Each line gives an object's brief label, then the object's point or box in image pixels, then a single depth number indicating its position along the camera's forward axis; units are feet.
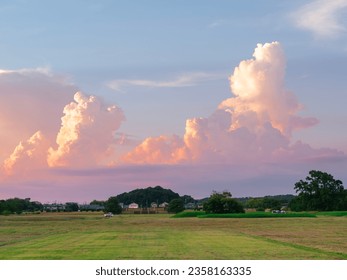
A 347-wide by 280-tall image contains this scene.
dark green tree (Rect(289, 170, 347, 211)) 646.33
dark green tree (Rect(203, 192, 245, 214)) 489.26
